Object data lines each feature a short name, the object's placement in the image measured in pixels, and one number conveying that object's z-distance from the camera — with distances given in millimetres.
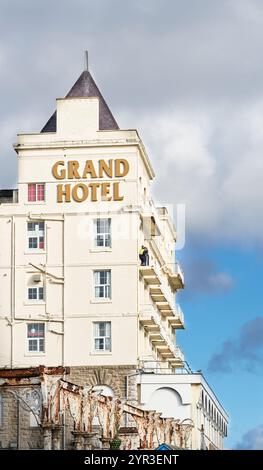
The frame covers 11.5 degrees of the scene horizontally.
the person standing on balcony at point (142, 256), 91344
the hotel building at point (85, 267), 89812
